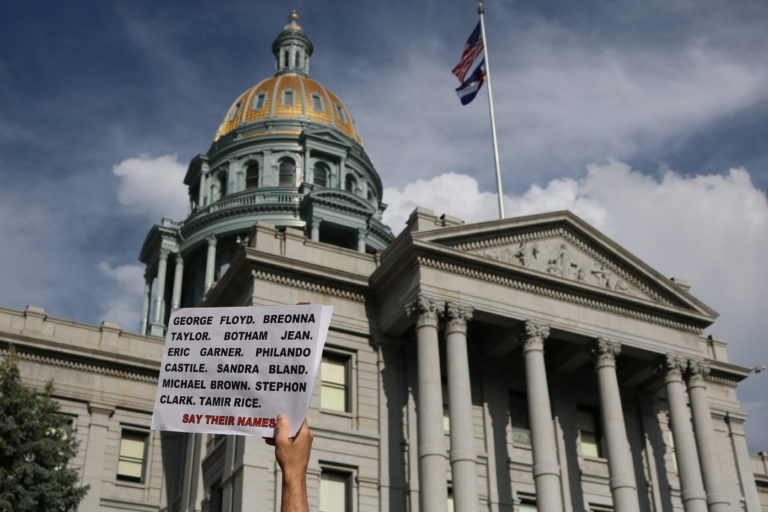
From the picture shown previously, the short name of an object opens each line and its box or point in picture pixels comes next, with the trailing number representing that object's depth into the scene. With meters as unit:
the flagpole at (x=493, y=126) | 34.51
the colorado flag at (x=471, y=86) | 38.53
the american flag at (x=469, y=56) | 39.19
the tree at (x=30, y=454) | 24.97
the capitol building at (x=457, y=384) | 28.03
